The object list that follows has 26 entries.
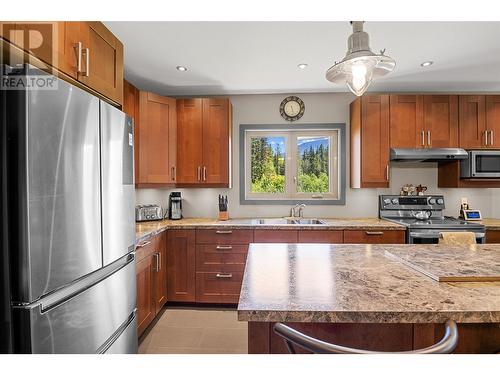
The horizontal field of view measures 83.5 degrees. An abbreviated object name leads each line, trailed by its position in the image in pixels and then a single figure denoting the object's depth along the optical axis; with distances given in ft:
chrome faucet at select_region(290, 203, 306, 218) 11.59
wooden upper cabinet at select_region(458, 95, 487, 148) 10.36
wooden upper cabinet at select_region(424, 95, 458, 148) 10.39
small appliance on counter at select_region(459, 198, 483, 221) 10.84
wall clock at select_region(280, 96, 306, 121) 11.69
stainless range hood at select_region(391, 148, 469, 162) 10.06
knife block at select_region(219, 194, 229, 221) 11.14
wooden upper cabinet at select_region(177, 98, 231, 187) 10.84
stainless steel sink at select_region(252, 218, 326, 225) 10.51
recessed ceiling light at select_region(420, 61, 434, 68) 8.73
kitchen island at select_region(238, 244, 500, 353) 3.00
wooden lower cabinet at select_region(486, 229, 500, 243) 9.58
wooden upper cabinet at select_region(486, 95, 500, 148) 10.37
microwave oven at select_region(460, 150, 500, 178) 10.16
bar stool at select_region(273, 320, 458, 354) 2.12
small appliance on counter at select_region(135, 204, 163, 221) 10.36
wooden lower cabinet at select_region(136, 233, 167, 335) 7.50
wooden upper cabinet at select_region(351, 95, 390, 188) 10.44
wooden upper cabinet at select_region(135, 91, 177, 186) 9.85
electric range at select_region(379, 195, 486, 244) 10.13
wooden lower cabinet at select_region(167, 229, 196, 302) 9.82
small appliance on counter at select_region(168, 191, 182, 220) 11.24
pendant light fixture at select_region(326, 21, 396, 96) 4.69
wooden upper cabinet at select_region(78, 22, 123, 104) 5.12
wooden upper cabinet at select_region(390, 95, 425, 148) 10.41
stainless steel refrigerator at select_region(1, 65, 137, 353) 3.25
